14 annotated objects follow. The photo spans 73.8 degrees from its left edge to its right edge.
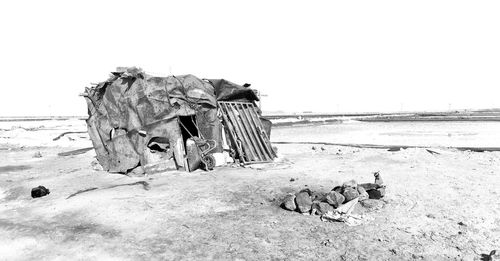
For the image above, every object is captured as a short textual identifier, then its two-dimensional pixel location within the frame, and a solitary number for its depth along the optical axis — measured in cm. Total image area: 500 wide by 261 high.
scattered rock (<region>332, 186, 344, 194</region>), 689
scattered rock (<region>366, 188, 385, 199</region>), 707
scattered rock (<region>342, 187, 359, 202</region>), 662
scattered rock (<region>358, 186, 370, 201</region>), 680
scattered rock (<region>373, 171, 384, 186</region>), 774
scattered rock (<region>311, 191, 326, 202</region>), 672
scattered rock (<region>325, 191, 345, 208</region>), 648
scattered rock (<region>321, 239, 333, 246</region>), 511
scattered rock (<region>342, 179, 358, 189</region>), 700
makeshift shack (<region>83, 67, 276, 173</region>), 1099
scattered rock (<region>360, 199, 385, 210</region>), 660
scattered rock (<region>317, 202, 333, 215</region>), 633
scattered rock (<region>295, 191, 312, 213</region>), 650
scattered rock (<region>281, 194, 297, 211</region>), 663
